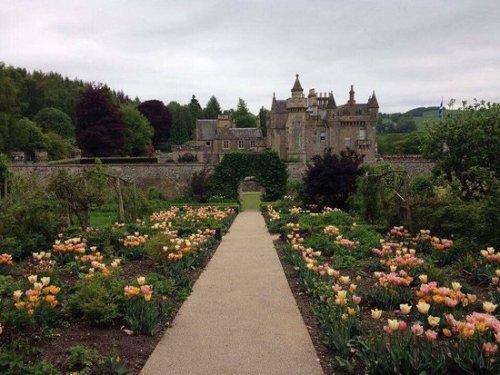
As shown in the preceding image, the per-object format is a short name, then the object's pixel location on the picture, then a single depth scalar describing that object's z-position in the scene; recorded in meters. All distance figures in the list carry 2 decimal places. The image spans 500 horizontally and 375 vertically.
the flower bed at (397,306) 4.52
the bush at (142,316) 6.27
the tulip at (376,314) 5.06
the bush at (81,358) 5.08
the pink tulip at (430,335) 4.48
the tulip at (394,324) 4.64
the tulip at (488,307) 4.93
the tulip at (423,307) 5.00
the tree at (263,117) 82.53
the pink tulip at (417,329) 4.46
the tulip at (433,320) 4.68
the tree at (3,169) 22.34
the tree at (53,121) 60.78
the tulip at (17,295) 5.77
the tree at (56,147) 50.34
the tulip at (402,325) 4.69
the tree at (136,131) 64.62
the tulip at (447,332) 4.54
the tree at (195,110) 96.81
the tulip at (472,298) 5.40
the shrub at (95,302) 6.45
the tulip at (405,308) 5.14
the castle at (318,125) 41.69
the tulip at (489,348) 4.27
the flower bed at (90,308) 5.17
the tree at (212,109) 95.62
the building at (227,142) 56.06
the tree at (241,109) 98.94
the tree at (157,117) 80.56
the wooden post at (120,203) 17.88
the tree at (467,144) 18.53
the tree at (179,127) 82.38
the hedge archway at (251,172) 32.25
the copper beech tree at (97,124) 53.00
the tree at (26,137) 47.00
